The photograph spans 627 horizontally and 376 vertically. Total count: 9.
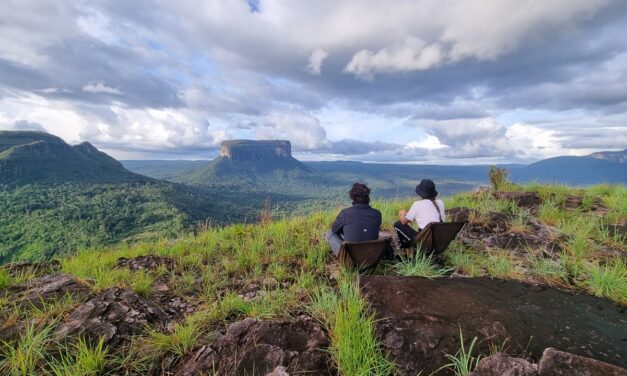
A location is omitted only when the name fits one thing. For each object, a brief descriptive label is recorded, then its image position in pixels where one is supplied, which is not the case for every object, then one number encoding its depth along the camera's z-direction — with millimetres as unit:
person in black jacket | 5102
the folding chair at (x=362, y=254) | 4289
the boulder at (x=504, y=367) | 2168
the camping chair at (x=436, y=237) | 4750
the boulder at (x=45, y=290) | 3597
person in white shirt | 5629
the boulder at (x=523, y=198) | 8316
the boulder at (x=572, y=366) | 2041
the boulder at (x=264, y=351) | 2592
